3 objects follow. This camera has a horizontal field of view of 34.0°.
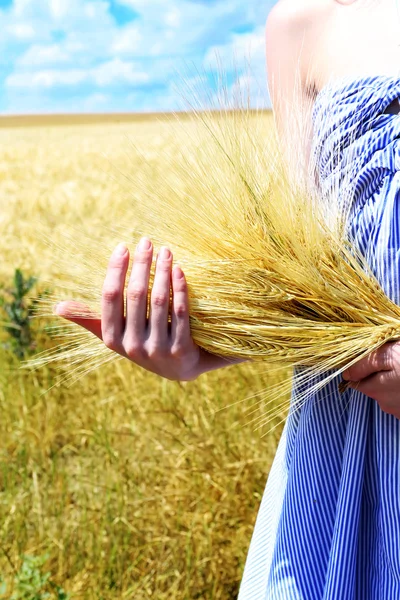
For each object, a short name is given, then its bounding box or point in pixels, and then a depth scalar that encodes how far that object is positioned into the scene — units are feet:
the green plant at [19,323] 7.38
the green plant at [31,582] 4.11
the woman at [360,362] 2.21
